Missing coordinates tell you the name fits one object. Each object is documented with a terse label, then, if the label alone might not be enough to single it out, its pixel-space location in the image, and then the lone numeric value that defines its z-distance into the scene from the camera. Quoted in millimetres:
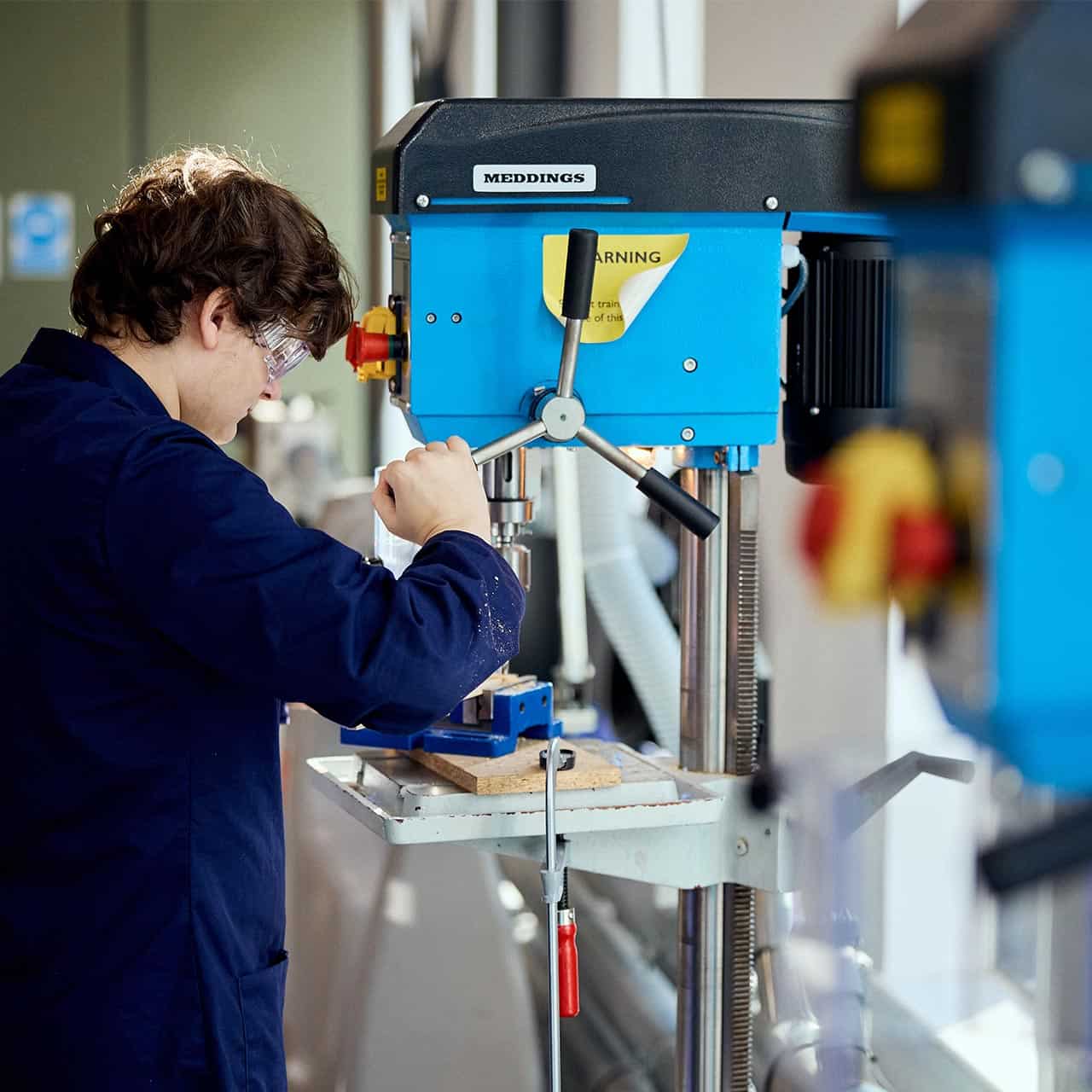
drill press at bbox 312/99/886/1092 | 3398
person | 3205
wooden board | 3431
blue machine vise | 3498
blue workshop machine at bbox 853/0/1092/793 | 1945
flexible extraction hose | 4520
